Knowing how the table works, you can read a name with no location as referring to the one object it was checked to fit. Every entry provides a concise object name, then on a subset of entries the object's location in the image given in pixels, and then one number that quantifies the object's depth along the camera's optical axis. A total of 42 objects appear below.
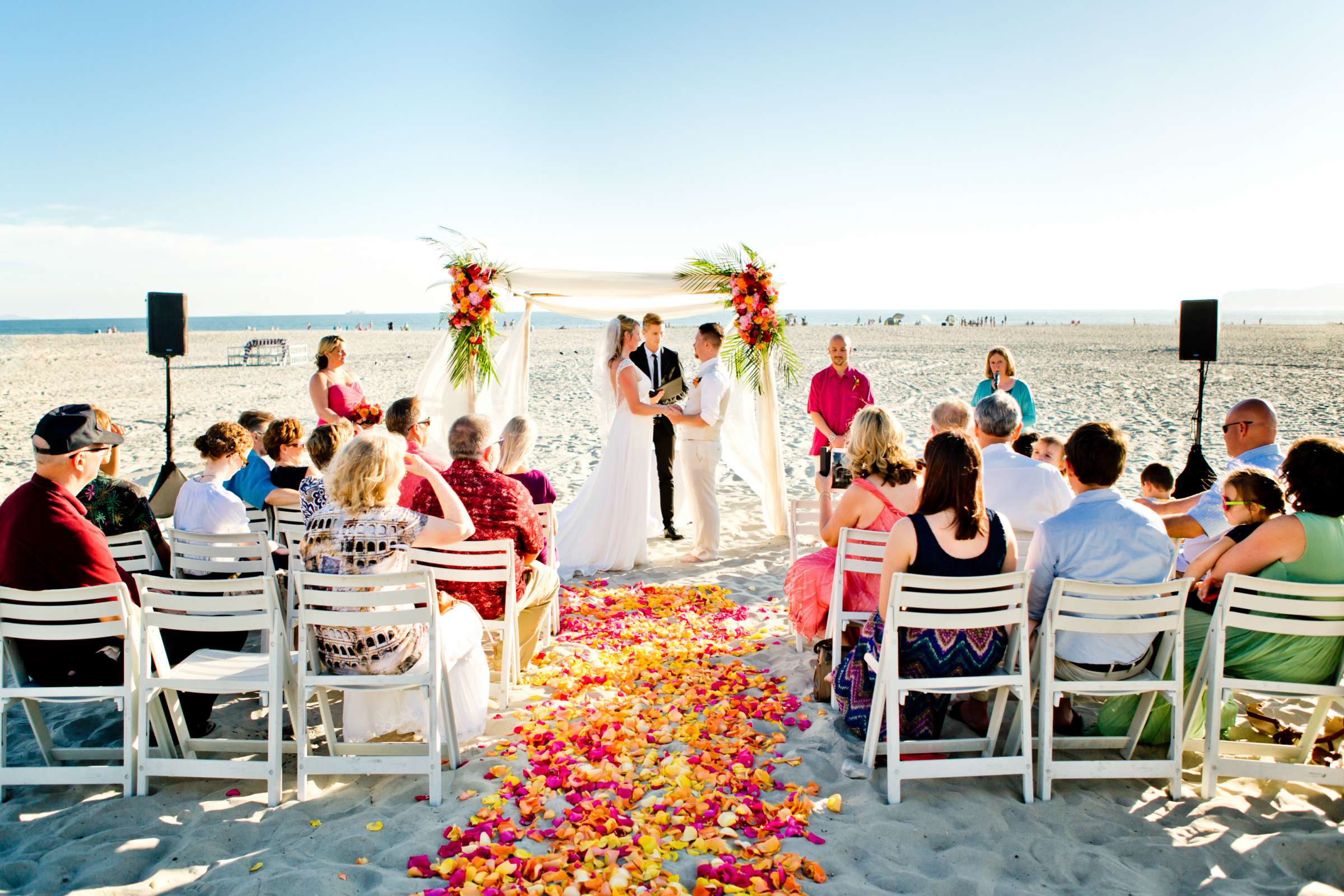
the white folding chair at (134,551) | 4.21
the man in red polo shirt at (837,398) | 7.57
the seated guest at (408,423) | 5.12
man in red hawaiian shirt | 4.48
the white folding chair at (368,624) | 3.35
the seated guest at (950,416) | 4.86
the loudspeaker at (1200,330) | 7.38
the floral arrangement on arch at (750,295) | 7.35
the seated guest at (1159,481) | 5.20
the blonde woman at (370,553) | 3.54
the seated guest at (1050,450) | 5.77
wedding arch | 7.34
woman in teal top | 7.41
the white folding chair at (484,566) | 4.18
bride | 7.00
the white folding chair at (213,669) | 3.32
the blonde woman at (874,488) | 4.16
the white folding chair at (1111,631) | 3.32
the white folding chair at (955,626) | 3.33
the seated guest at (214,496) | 4.47
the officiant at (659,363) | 7.33
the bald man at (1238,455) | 4.37
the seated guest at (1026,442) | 6.52
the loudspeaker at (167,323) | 8.09
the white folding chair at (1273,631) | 3.27
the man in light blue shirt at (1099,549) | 3.54
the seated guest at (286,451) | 5.02
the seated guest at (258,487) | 5.07
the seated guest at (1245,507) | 3.62
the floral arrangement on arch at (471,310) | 7.14
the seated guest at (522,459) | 5.24
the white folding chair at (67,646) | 3.26
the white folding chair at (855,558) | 4.15
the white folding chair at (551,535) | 5.23
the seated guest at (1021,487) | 4.69
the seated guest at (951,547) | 3.47
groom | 7.17
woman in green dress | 3.44
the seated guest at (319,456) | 4.30
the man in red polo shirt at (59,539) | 3.43
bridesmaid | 7.11
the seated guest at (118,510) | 4.31
